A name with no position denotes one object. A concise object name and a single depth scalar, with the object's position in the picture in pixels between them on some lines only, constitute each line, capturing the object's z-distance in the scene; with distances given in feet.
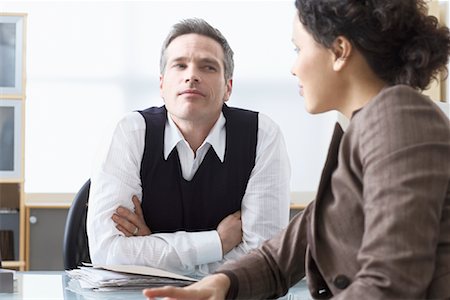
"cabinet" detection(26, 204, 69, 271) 14.04
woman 4.97
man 8.24
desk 7.13
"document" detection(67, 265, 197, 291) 7.22
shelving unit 13.80
